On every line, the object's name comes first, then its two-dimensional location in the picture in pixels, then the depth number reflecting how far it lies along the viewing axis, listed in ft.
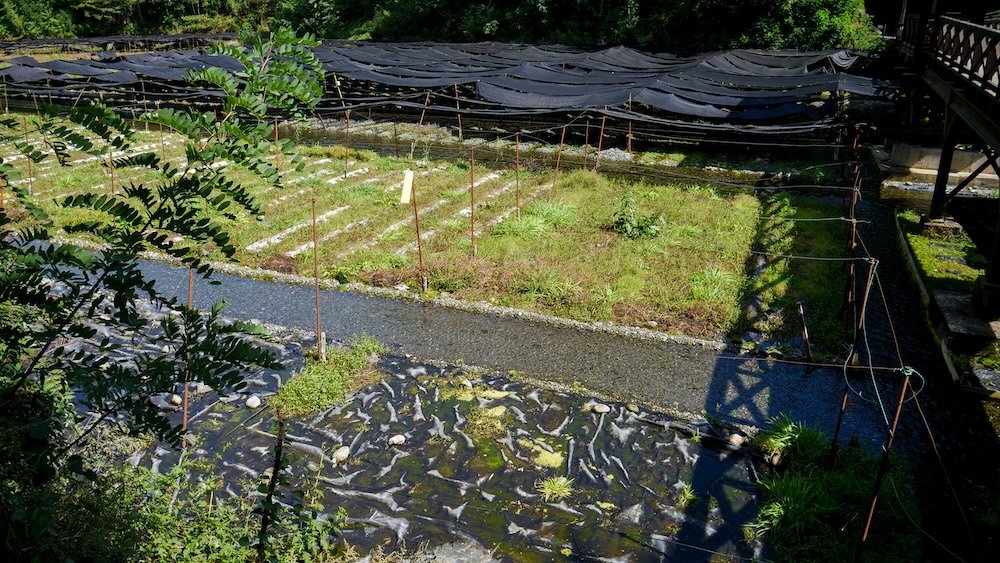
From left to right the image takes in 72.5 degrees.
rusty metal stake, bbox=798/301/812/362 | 27.05
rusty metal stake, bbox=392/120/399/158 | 62.68
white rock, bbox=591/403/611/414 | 23.82
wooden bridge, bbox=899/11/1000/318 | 27.17
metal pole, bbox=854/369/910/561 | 14.75
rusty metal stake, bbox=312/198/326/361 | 27.09
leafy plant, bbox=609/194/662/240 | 39.68
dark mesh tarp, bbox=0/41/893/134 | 58.75
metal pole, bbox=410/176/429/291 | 34.01
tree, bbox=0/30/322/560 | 9.75
